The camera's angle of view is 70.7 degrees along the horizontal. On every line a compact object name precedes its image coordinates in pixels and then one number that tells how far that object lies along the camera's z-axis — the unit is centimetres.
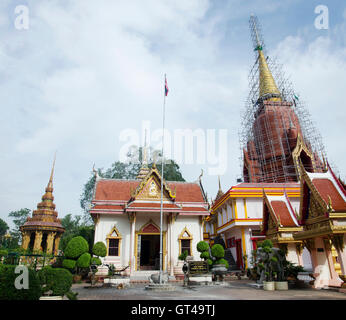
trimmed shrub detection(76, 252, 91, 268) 1493
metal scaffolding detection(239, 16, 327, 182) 2731
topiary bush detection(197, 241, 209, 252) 1562
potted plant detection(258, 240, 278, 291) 1072
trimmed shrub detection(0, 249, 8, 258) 1400
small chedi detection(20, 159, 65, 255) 3134
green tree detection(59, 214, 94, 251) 2271
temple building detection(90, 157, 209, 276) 1717
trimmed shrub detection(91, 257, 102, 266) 1424
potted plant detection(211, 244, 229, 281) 1413
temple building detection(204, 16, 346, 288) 1073
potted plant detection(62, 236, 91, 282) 1500
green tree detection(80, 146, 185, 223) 3778
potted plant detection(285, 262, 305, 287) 1216
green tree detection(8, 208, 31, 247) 6260
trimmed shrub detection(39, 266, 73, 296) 702
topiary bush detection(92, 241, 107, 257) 1469
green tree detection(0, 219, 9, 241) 6649
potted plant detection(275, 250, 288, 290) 1076
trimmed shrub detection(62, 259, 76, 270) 1497
